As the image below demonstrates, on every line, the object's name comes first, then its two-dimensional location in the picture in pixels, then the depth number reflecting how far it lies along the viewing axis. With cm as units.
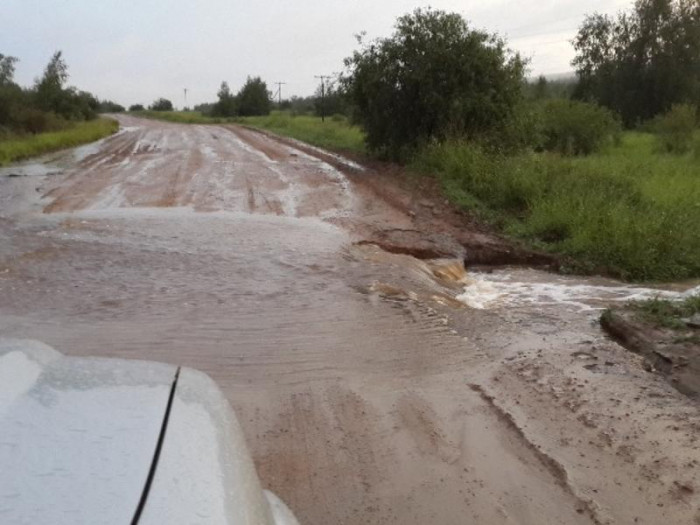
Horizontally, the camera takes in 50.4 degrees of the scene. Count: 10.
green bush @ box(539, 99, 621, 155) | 2312
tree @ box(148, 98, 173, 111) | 11099
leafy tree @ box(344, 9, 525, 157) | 1831
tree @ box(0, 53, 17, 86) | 4638
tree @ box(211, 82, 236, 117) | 7519
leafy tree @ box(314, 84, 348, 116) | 5534
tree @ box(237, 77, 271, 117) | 7450
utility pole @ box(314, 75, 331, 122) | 5431
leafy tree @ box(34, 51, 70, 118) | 4678
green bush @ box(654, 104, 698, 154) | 2227
